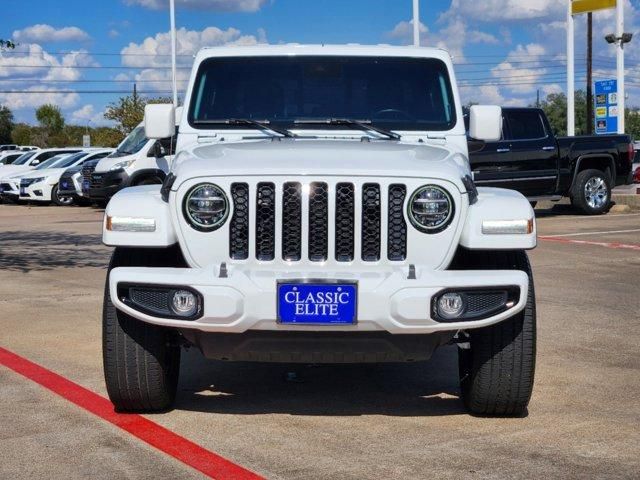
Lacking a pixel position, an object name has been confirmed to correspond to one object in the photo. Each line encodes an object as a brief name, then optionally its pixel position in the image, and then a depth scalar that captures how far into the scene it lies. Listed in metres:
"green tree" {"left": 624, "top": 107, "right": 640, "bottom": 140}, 91.66
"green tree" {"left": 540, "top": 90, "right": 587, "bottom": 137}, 94.31
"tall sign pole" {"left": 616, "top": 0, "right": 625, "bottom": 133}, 27.14
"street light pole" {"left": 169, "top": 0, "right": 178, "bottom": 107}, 34.69
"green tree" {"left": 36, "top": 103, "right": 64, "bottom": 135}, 116.94
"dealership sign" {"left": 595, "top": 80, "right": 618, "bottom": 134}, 28.02
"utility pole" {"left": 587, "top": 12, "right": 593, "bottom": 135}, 42.59
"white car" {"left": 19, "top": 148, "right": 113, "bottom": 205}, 27.61
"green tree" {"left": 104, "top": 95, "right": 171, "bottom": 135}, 57.66
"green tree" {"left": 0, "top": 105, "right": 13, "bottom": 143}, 99.11
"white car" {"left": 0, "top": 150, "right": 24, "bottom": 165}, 36.34
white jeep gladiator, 4.79
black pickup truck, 18.55
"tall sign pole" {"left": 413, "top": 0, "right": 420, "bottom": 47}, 28.84
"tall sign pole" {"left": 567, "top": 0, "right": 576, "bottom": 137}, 27.47
